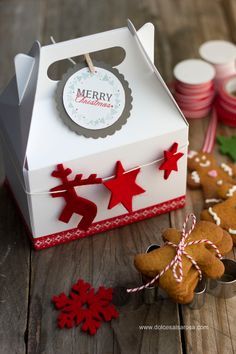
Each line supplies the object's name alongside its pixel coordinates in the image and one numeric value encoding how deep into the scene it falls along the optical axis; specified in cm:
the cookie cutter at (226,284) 102
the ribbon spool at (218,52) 149
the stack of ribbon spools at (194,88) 141
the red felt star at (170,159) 111
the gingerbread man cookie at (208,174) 125
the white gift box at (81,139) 104
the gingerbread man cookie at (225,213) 114
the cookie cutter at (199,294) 100
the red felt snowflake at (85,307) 102
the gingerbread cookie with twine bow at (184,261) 95
